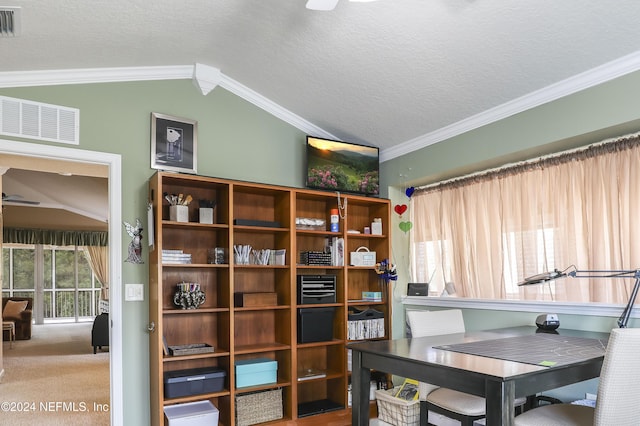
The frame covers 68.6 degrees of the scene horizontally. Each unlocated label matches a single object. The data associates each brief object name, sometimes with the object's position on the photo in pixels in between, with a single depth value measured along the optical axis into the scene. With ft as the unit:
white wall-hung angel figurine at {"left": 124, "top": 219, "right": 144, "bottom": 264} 11.62
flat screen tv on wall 13.87
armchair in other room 30.81
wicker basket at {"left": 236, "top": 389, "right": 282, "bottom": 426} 11.78
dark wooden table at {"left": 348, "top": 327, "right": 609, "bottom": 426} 6.06
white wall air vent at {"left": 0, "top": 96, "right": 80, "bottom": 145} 10.52
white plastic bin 10.46
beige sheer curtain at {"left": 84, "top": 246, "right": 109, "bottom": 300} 37.77
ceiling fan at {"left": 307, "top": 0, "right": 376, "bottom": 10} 6.92
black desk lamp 8.83
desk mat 7.07
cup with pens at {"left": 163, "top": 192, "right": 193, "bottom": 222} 11.45
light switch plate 11.46
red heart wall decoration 15.23
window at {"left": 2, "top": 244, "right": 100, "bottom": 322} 35.86
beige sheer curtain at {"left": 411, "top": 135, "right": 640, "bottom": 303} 10.37
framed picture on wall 12.15
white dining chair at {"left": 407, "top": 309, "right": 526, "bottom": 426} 8.52
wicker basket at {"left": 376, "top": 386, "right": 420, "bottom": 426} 11.18
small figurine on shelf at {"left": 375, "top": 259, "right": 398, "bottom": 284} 14.55
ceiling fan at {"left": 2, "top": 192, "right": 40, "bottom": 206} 24.90
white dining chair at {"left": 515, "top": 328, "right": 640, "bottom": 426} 6.33
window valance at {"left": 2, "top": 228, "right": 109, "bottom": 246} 35.12
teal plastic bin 11.88
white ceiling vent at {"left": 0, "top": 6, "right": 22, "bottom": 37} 7.69
